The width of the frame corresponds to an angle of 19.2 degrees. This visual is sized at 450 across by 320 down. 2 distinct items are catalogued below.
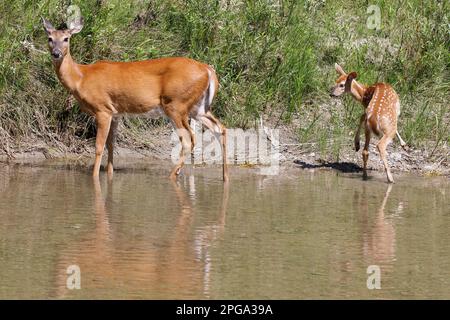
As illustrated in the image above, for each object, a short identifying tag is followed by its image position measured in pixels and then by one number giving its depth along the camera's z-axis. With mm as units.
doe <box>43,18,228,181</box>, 12695
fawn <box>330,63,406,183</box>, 12740
